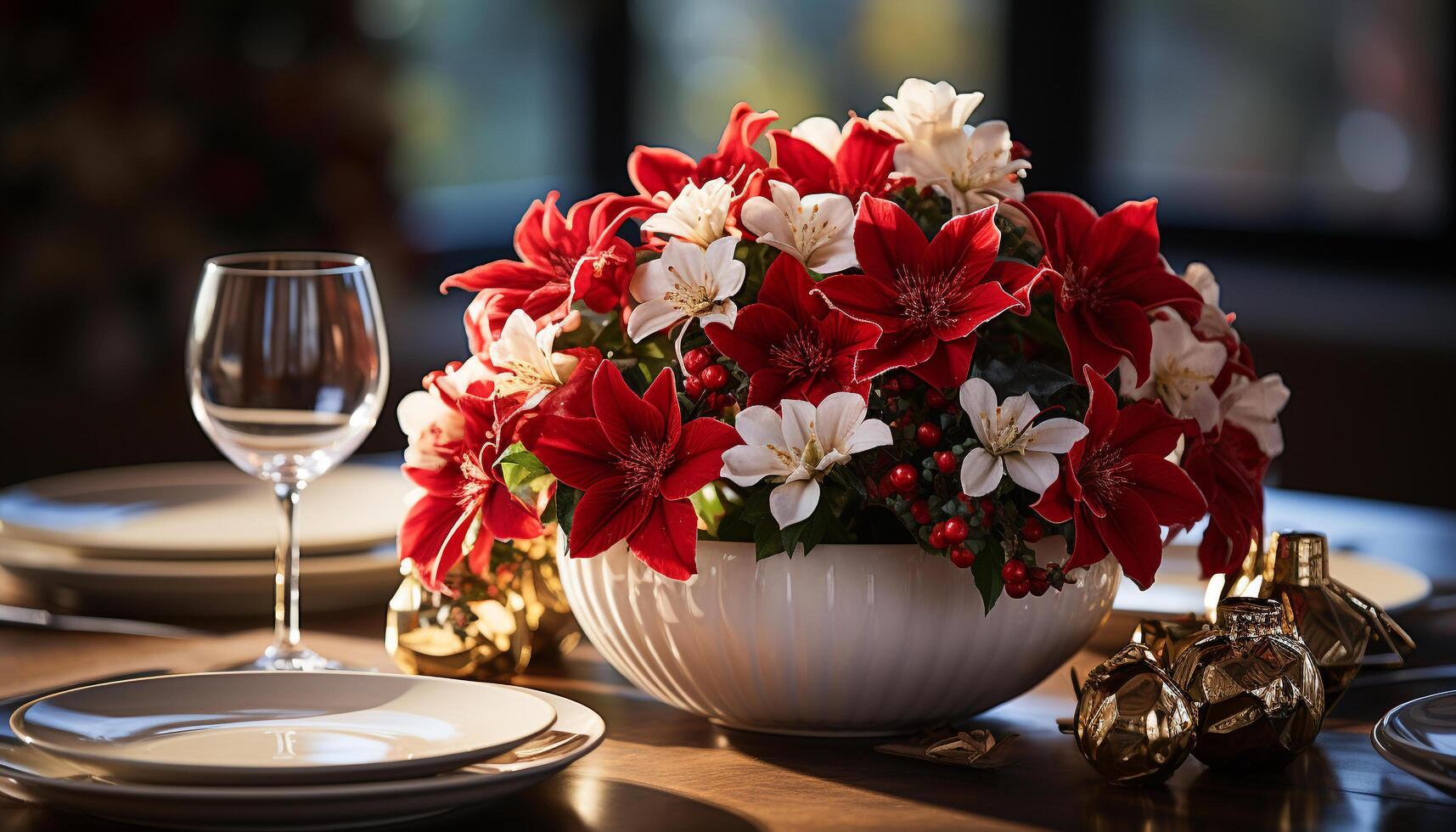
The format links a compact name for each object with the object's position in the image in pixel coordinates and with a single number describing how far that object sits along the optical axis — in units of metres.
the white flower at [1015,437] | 1.63
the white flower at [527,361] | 1.69
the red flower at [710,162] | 1.75
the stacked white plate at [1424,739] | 1.59
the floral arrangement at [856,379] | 1.63
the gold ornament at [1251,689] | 1.65
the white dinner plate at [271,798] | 1.53
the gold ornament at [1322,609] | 1.74
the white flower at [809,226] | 1.66
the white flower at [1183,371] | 1.72
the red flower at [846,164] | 1.72
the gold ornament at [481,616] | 1.81
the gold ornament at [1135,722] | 1.62
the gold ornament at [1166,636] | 1.73
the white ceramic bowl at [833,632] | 1.67
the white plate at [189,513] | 2.02
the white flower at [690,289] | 1.66
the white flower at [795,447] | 1.62
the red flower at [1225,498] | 1.72
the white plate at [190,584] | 1.97
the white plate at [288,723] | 1.56
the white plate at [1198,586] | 1.91
